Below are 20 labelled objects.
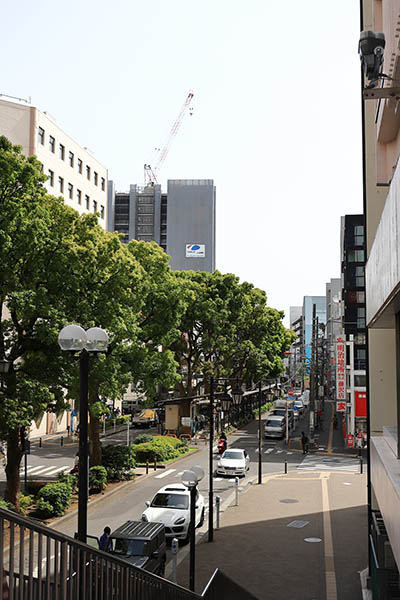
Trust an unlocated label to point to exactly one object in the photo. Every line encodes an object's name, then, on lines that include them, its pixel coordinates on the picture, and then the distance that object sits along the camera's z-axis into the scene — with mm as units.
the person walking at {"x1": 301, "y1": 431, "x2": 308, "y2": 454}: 46406
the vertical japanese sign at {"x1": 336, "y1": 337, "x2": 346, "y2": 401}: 53500
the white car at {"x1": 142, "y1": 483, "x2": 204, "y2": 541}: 20672
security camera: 7938
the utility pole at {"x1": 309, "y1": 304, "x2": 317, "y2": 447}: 48219
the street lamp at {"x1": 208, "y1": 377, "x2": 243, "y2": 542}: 20828
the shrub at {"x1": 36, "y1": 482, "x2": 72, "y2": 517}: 23438
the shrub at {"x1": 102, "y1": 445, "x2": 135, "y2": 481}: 32156
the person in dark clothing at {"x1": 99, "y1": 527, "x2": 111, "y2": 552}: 16225
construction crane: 197725
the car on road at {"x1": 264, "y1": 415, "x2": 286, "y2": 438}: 54406
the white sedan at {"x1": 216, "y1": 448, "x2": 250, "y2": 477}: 34906
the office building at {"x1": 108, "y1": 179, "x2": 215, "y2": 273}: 144500
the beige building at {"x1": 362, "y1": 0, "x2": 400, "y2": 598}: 6284
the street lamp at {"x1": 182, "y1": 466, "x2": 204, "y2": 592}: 15273
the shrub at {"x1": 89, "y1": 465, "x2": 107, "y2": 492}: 28578
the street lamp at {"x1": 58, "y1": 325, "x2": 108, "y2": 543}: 9578
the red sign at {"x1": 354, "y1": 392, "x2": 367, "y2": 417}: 48219
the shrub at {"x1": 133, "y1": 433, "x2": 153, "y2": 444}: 42656
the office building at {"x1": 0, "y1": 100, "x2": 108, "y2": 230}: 50156
